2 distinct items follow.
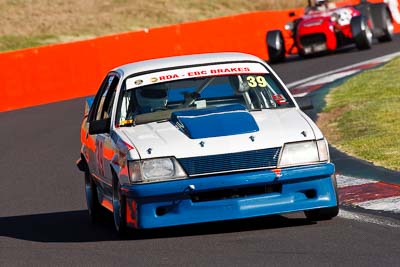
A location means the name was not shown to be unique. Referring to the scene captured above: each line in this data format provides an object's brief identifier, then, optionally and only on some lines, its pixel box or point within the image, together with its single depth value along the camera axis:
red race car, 58.47
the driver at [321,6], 60.09
